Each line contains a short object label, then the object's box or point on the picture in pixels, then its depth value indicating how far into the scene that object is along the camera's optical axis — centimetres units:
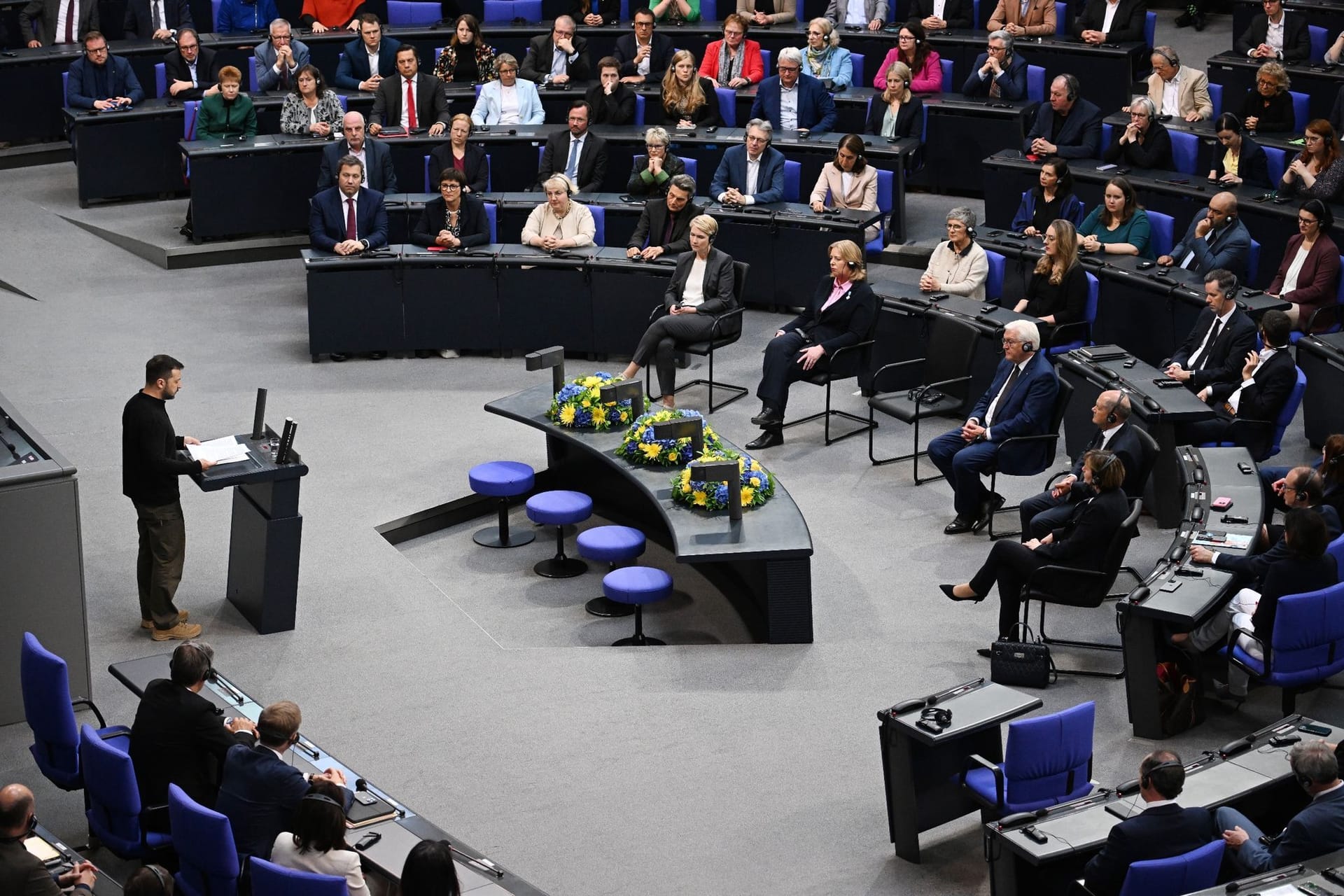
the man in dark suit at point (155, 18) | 1766
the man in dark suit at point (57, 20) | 1759
